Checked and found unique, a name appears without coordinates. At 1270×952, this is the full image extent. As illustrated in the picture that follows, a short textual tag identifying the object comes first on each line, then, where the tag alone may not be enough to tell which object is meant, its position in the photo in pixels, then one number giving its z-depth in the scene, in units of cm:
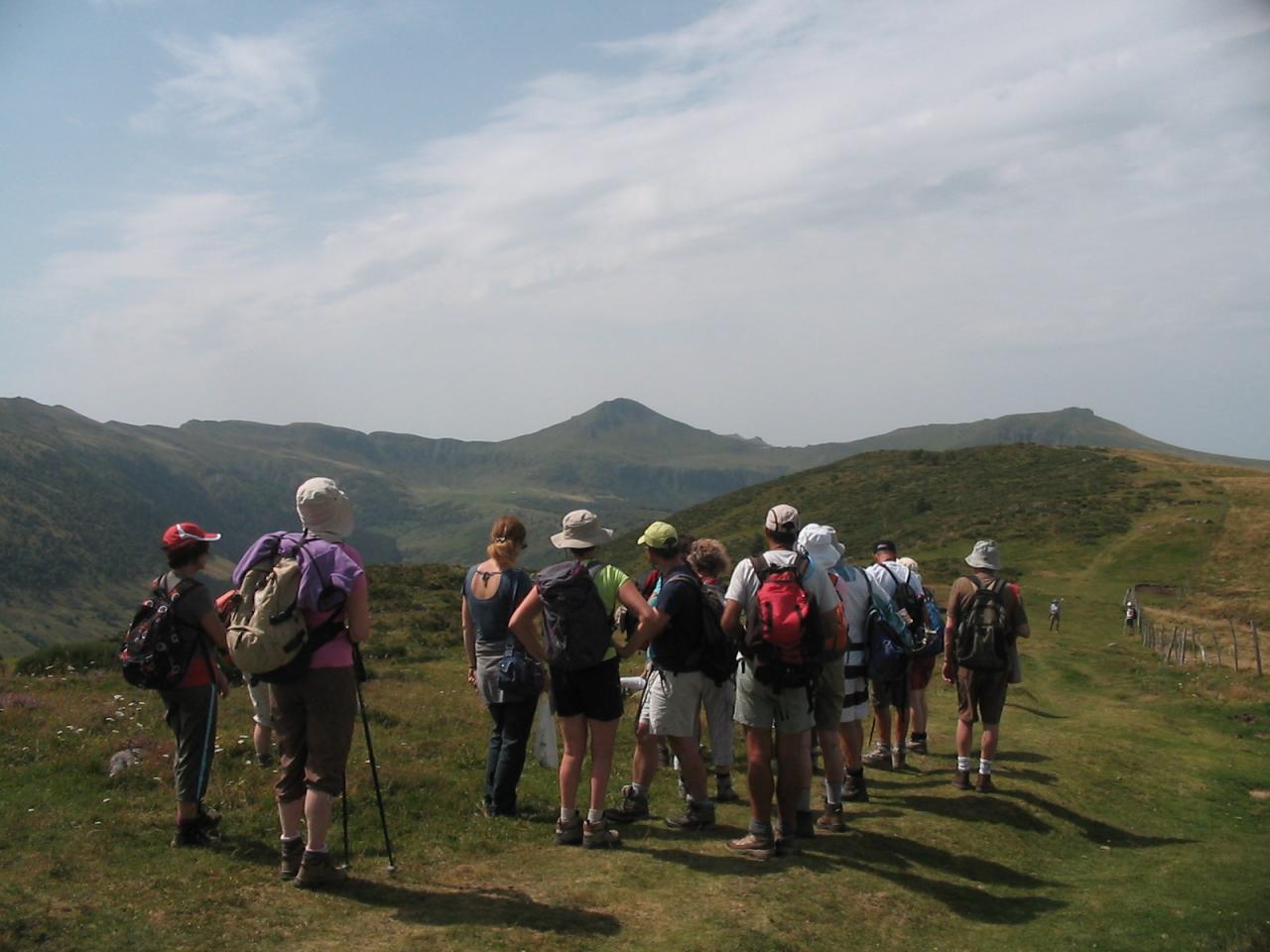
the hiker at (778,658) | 673
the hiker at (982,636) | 891
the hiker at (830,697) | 748
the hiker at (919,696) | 1063
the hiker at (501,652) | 749
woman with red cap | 681
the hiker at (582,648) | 675
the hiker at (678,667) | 713
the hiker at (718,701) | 786
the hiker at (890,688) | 945
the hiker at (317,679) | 582
